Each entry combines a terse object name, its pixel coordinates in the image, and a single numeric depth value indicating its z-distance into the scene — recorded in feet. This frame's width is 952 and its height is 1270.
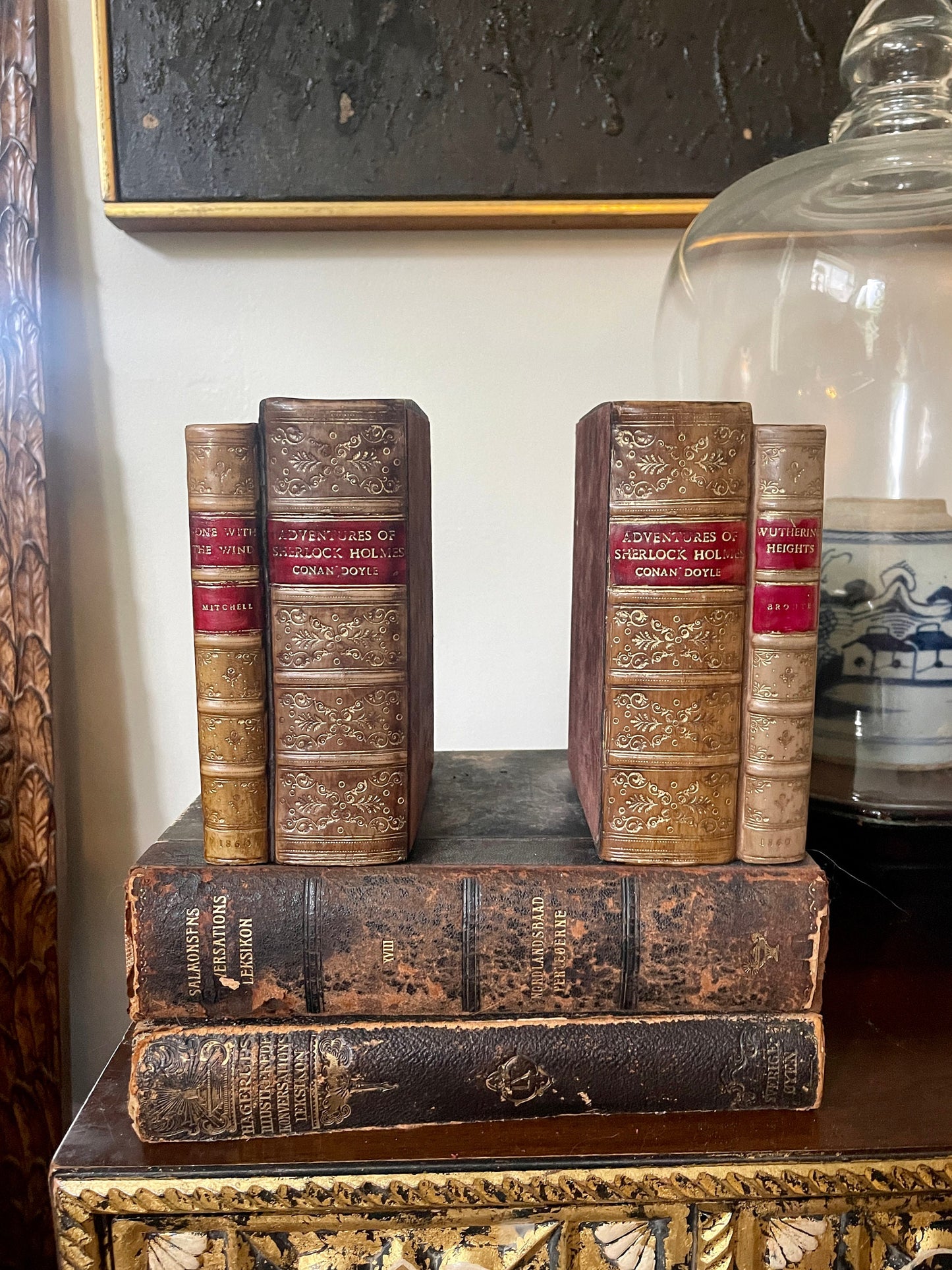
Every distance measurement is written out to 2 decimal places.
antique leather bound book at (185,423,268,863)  1.72
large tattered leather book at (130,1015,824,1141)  1.70
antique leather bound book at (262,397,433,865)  1.70
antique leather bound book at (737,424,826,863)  1.74
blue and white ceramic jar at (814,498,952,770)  2.10
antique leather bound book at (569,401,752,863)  1.72
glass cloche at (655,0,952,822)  2.13
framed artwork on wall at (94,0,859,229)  2.64
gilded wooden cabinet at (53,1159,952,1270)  1.60
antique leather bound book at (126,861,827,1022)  1.74
